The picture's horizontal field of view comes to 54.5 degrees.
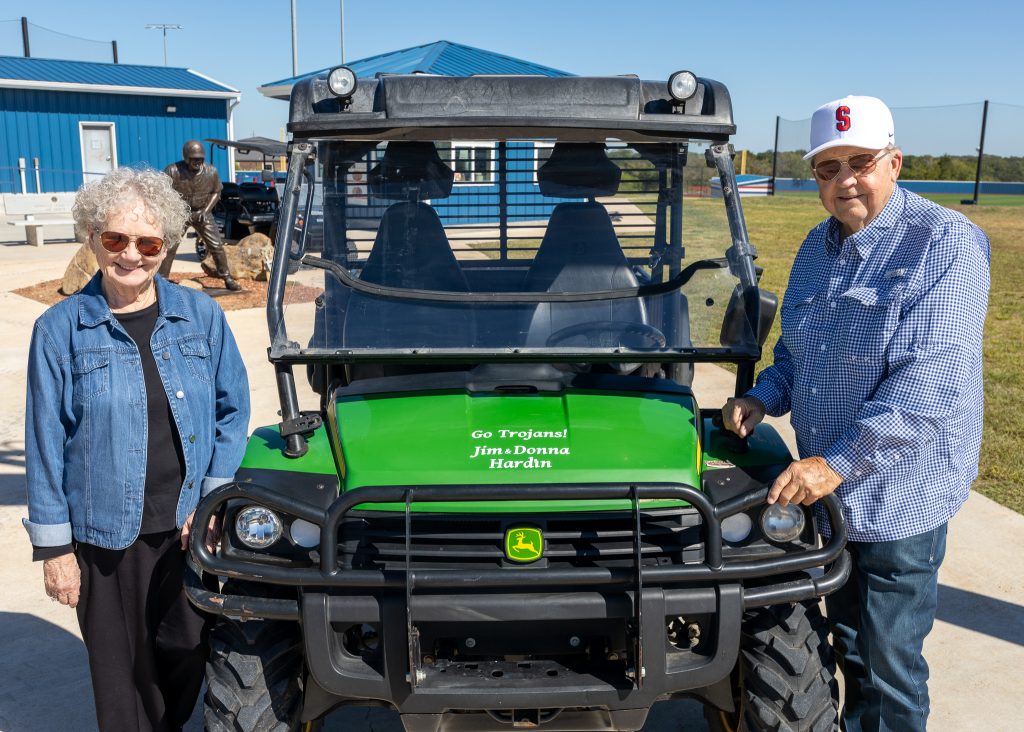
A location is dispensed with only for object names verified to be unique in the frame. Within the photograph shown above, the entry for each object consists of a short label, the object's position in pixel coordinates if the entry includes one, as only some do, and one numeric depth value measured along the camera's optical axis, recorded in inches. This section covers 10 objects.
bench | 773.3
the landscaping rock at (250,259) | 575.5
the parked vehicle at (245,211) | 759.1
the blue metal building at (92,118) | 1082.7
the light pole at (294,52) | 1289.4
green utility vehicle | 98.8
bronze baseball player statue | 525.3
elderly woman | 112.6
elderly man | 103.7
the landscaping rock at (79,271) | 506.9
